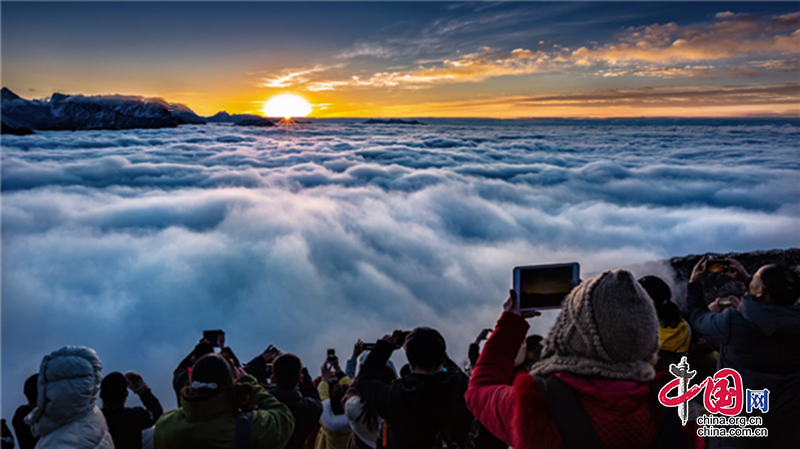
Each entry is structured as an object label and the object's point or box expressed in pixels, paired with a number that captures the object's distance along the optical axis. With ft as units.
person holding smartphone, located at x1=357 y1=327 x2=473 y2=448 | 7.71
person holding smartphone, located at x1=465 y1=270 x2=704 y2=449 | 4.97
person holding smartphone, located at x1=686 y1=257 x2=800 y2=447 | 9.25
